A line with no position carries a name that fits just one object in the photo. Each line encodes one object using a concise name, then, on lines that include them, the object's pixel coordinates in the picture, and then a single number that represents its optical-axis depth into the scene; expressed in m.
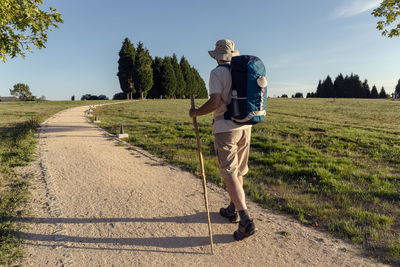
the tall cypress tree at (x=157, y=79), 55.27
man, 2.91
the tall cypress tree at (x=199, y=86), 66.39
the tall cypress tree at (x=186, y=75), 61.89
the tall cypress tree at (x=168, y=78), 54.19
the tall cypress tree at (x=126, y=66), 50.19
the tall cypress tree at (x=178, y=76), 58.06
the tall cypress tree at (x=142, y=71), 48.81
